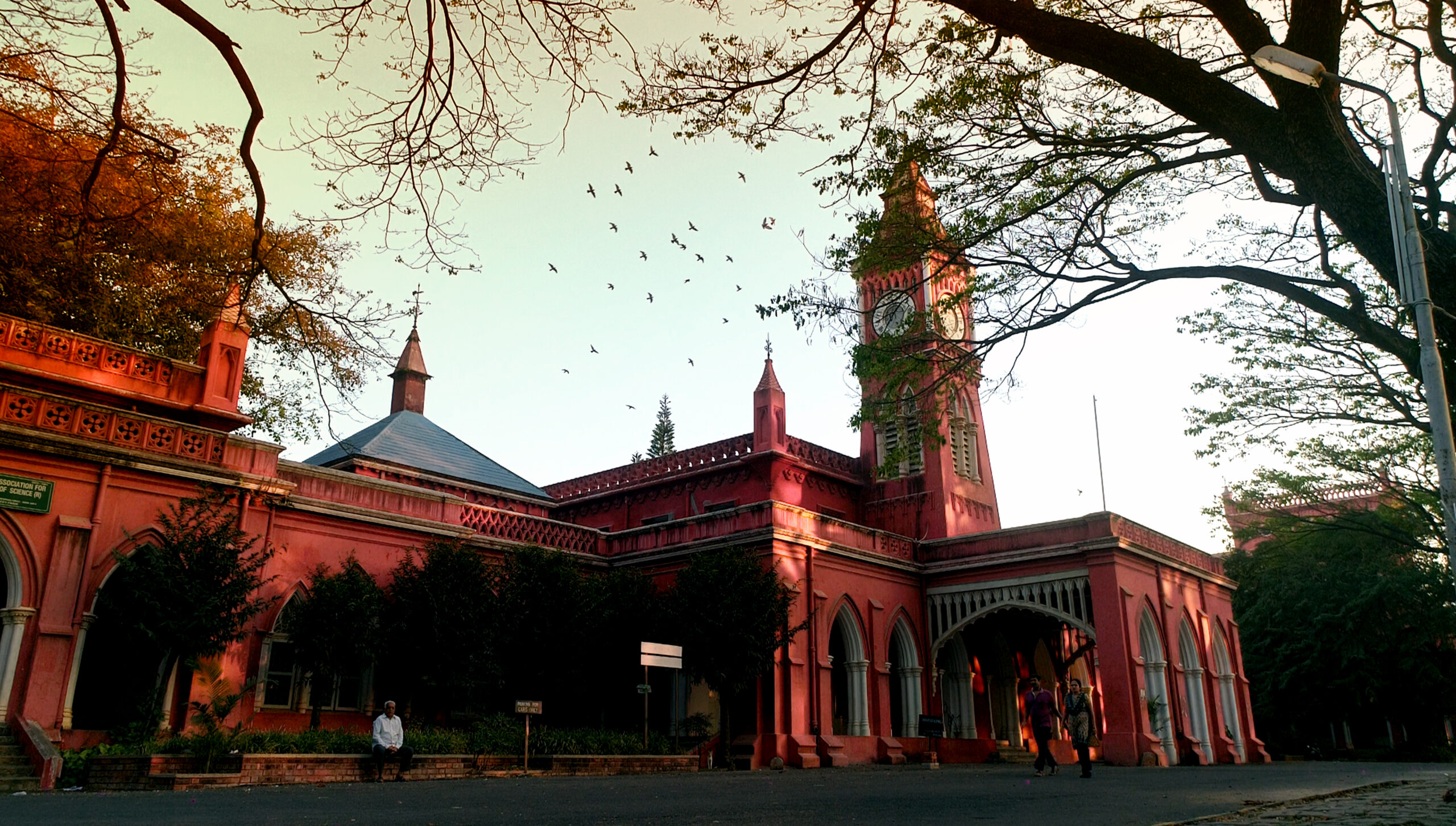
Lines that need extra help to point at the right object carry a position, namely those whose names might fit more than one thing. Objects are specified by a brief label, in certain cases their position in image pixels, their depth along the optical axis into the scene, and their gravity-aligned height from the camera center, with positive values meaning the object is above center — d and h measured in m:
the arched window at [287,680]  16.64 +0.46
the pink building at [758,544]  13.88 +3.13
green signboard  13.42 +2.84
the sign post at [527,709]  14.24 -0.01
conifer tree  66.75 +18.19
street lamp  8.18 +3.32
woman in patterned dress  14.07 -0.18
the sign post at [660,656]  15.98 +0.82
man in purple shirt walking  14.96 -0.13
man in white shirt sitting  12.45 -0.42
